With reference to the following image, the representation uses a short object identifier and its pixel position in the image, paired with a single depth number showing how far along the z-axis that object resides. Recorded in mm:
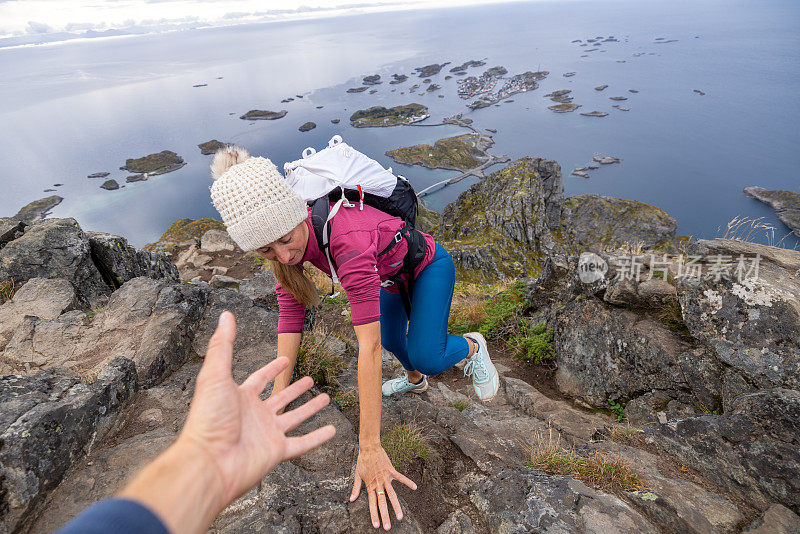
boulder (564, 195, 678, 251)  54781
